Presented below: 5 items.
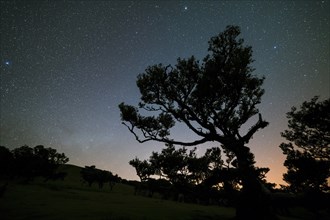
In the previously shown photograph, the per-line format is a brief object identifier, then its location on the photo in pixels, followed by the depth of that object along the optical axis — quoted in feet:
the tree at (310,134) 94.71
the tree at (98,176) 315.58
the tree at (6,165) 253.44
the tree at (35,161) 252.17
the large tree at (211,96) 70.13
